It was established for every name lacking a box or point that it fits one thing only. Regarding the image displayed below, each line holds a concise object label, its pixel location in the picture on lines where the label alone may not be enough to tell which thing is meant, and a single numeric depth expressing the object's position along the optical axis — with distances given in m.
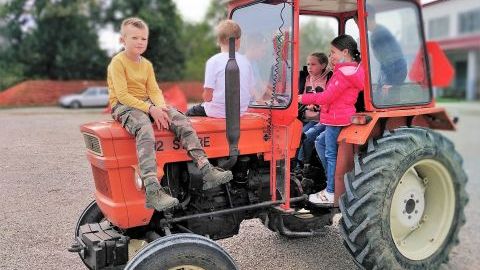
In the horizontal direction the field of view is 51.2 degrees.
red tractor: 3.52
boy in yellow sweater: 3.29
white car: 28.62
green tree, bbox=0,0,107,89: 31.12
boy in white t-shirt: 3.75
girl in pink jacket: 3.95
